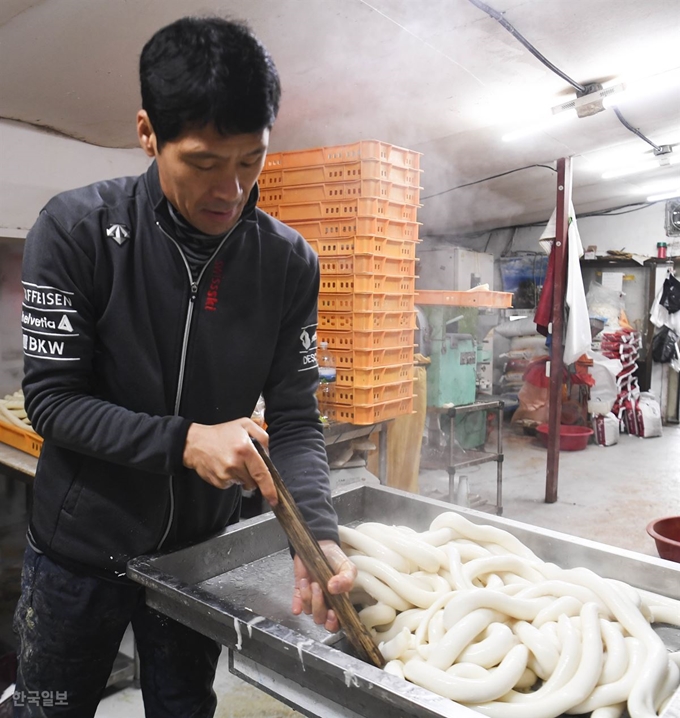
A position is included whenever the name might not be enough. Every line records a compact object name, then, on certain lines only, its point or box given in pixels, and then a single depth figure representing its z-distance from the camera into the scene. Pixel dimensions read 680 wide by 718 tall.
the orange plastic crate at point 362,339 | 2.99
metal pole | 4.83
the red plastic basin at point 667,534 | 2.75
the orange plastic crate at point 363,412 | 3.03
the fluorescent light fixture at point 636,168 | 6.22
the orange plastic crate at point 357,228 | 2.96
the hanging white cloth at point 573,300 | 4.87
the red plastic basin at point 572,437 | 6.66
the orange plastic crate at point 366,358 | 2.99
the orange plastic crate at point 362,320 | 2.98
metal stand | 4.20
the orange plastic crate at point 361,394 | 3.02
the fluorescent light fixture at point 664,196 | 7.92
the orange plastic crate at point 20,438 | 2.47
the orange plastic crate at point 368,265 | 2.96
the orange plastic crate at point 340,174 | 2.93
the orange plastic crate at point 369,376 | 3.01
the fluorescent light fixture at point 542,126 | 4.46
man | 1.02
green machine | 4.53
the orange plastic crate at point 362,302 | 2.98
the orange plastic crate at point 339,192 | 2.95
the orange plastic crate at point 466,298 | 4.34
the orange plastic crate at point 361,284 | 2.97
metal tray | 0.90
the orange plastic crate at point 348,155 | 2.92
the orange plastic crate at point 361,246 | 2.96
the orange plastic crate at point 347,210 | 2.95
